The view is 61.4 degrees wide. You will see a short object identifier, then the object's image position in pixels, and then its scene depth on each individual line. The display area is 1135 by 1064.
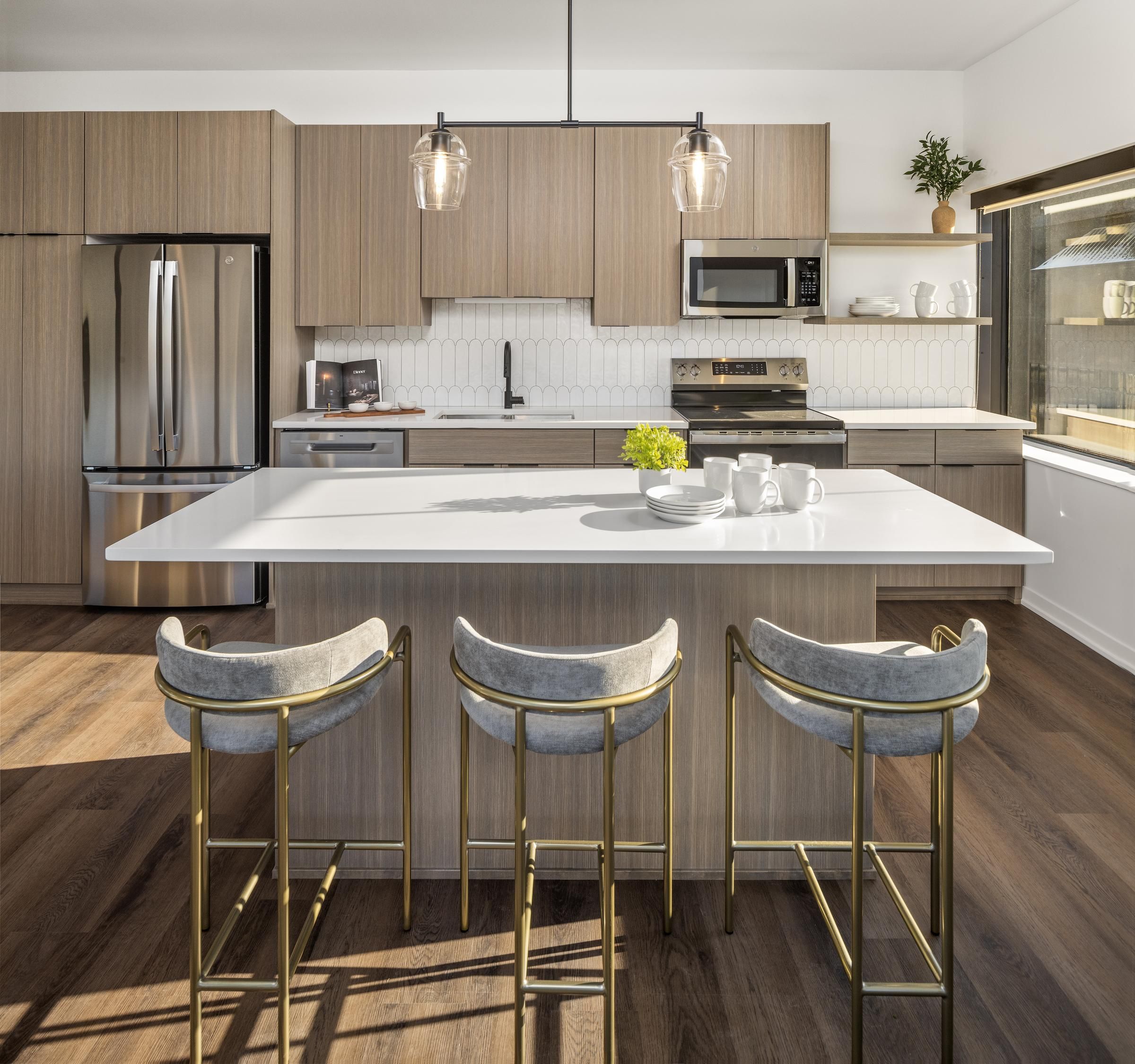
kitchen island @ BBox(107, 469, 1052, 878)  2.22
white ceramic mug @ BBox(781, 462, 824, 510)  2.27
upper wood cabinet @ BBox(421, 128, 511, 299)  4.75
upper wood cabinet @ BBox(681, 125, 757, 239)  4.72
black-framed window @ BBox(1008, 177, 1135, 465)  4.07
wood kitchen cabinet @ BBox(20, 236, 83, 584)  4.58
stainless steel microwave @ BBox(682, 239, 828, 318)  4.78
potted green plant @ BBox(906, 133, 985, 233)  4.91
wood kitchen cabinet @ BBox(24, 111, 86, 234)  4.49
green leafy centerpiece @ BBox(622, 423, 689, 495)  2.40
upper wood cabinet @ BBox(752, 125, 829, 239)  4.73
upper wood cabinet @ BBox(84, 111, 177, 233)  4.50
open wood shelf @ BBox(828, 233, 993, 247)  4.85
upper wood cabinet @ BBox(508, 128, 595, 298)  4.75
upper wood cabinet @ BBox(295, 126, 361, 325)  4.74
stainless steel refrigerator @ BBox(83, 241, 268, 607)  4.48
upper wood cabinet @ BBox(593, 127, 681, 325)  4.75
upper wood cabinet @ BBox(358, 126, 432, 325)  4.73
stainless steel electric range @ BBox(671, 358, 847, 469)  4.59
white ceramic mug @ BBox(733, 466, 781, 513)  2.21
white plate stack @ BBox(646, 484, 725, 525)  2.10
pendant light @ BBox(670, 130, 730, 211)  2.32
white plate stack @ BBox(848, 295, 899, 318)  4.93
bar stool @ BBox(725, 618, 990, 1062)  1.65
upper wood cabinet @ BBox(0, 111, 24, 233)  4.50
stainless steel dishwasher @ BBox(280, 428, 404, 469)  4.58
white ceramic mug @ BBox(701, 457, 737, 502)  2.32
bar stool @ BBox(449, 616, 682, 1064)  1.65
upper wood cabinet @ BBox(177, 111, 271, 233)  4.50
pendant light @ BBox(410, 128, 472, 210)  2.39
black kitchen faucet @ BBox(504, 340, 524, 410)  5.02
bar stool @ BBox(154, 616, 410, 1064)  1.66
